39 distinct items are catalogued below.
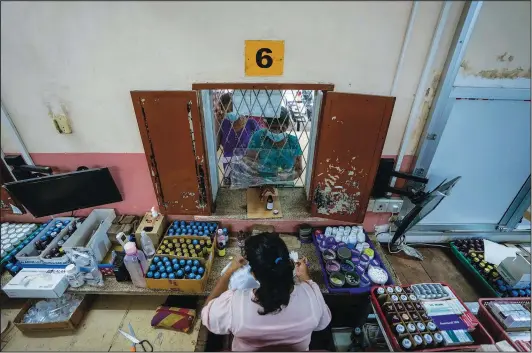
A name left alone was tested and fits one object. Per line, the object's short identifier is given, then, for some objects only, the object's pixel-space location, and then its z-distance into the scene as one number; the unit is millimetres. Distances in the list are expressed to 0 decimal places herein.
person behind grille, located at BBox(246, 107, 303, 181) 2396
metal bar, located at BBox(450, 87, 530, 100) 1860
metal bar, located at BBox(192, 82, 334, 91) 1746
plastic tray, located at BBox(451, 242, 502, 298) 2239
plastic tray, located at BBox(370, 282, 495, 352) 1537
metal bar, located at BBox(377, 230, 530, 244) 2664
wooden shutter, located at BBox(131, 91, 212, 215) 1734
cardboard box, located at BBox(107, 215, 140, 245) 2242
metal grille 2402
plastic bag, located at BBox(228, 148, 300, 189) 2391
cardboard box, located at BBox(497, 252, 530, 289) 2061
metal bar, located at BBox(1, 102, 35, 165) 1875
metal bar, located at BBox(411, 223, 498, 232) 2631
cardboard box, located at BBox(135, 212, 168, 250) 2174
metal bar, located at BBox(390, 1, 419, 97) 1524
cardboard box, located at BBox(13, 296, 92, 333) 2008
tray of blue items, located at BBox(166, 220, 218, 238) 2264
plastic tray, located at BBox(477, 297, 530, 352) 1685
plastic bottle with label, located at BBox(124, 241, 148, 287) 1890
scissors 2004
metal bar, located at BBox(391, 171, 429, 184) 2016
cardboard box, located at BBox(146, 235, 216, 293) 1903
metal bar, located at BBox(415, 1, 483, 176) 1556
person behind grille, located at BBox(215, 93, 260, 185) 2582
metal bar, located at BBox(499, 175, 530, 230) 2436
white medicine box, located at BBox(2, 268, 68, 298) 1909
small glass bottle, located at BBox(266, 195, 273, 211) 2313
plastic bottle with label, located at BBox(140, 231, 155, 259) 2148
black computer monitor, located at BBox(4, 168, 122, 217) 1940
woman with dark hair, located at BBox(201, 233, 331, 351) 1287
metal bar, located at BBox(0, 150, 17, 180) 2037
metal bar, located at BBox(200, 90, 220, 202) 1954
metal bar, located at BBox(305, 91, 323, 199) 1958
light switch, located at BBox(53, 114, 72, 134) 1874
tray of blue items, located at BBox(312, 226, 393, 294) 1976
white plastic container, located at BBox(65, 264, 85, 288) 1939
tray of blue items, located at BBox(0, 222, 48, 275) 2086
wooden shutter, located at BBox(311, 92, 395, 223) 1721
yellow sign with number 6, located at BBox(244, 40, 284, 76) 1634
